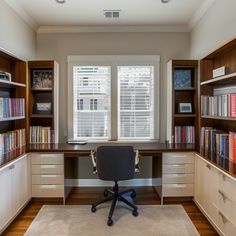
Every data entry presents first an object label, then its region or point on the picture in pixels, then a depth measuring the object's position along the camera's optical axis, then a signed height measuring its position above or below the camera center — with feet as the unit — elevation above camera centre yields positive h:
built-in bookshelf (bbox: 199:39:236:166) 8.38 +0.20
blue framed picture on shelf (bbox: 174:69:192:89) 12.26 +1.73
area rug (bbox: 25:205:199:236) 8.58 -4.16
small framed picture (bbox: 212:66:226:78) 9.05 +1.56
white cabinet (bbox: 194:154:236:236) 7.18 -2.85
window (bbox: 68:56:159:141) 13.17 +0.78
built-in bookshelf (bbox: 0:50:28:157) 9.52 +0.33
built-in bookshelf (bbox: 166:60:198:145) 11.93 +0.56
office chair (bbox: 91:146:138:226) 9.43 -1.97
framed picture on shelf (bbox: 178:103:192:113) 12.38 +0.22
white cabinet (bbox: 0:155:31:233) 8.29 -2.88
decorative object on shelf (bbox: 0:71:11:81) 9.41 +1.46
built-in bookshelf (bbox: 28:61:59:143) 12.00 +0.58
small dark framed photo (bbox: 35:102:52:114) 12.42 +0.23
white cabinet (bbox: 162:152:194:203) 10.94 -2.72
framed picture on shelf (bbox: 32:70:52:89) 12.50 +1.76
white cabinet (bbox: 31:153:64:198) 10.95 -2.75
